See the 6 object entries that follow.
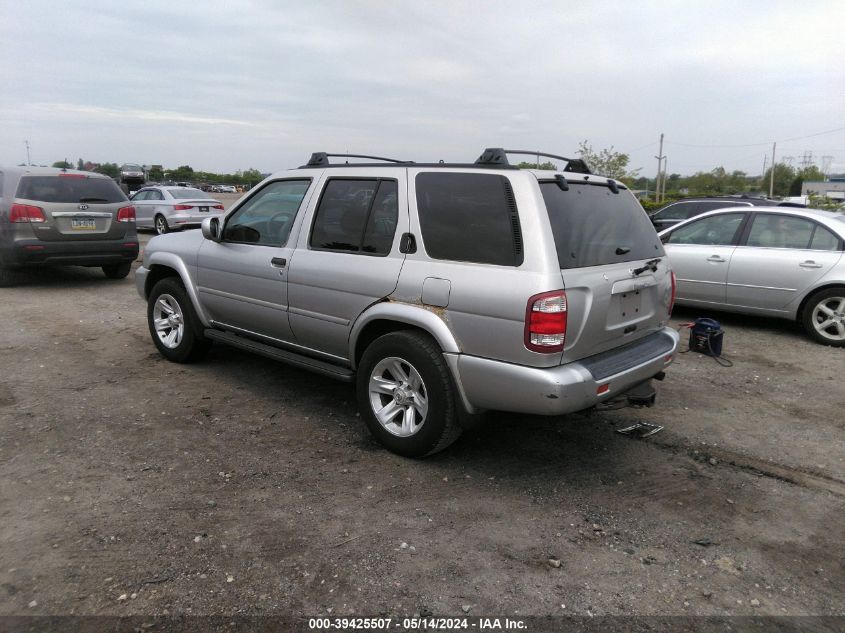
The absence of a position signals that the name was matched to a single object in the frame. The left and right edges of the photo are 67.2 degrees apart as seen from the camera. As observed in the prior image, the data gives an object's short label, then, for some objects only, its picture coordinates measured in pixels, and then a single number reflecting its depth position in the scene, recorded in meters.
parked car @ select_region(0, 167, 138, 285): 8.98
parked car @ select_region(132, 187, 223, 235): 16.61
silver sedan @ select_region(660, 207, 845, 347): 6.96
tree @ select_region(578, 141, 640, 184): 32.34
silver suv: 3.44
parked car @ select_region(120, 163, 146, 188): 38.72
